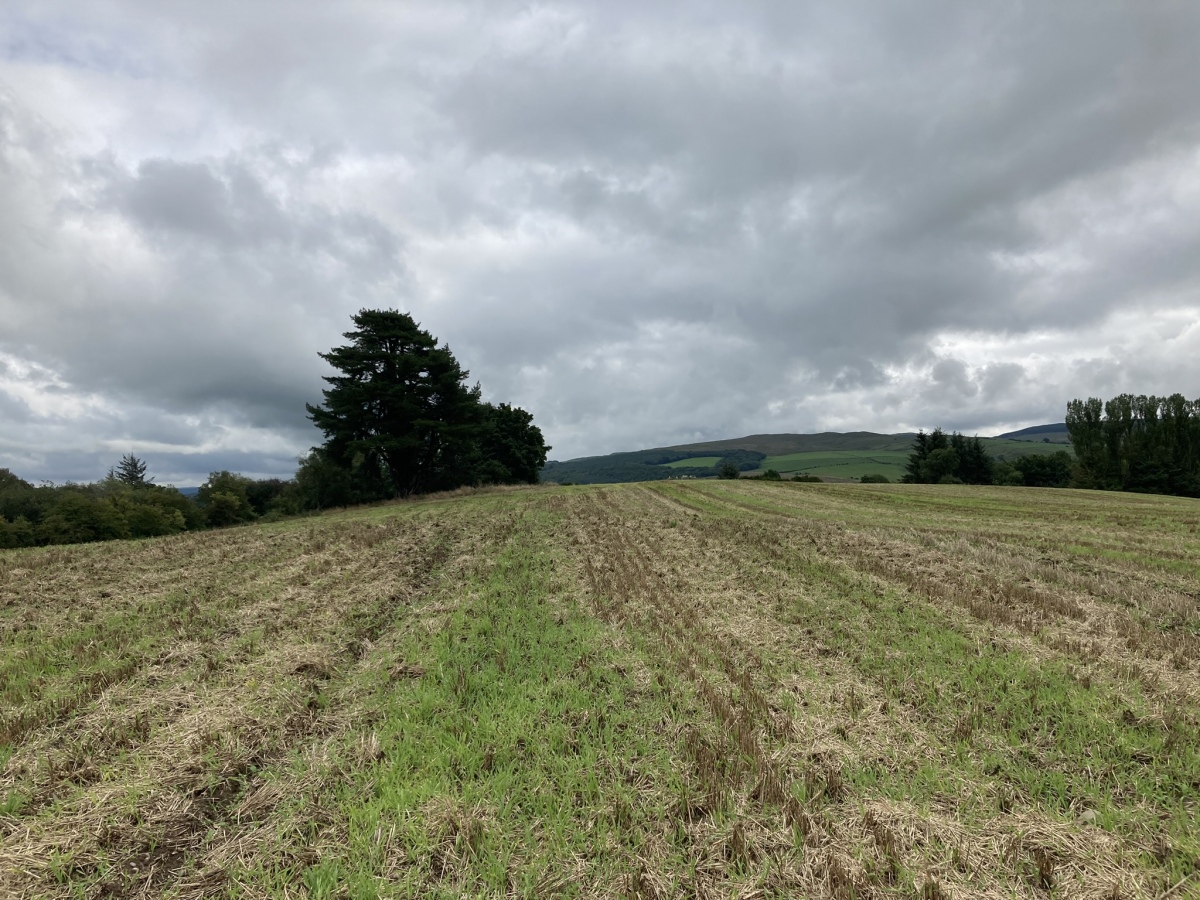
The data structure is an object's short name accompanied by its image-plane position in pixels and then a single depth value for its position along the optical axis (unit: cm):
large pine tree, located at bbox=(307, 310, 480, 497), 4166
